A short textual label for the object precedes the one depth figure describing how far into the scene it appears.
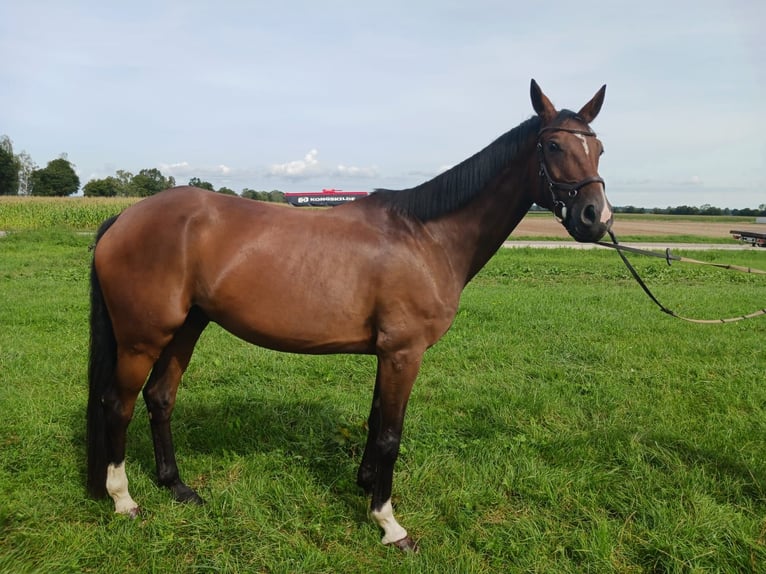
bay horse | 2.77
